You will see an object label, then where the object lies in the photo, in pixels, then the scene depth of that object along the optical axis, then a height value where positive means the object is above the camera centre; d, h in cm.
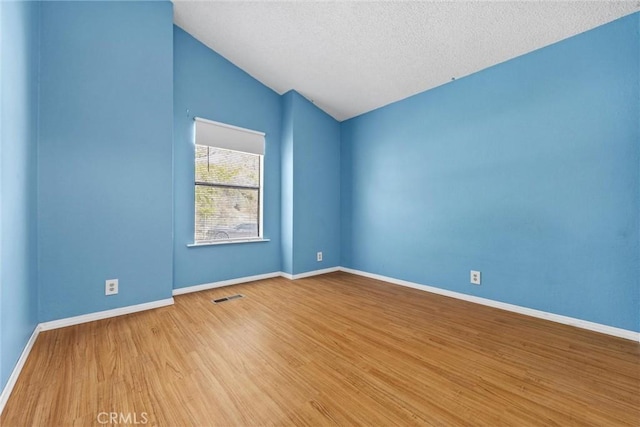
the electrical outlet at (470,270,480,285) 298 -72
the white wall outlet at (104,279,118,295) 250 -69
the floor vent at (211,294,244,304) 297 -98
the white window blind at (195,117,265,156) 339 +108
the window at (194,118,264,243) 343 +45
